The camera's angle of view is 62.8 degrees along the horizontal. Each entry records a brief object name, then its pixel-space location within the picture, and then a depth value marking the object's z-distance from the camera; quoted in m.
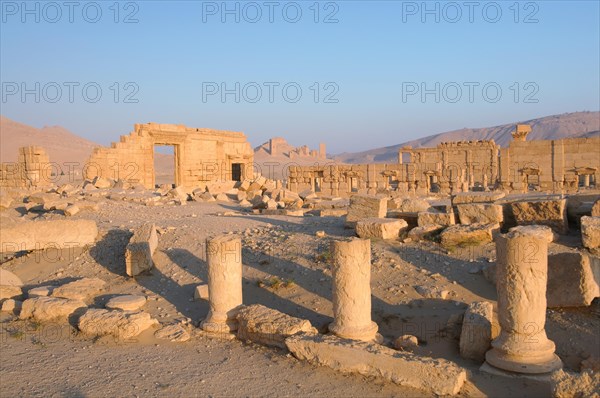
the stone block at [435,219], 9.38
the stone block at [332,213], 13.80
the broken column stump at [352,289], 6.32
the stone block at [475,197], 10.25
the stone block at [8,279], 8.45
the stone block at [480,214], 9.14
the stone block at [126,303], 7.32
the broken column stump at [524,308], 5.42
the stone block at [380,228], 9.37
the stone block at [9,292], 8.02
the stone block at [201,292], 7.93
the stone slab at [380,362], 4.89
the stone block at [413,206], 11.09
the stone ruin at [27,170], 20.80
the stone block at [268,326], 6.16
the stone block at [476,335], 5.95
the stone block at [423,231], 9.17
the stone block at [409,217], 10.14
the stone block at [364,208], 10.60
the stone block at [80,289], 7.82
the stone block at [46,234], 9.72
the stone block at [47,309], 7.13
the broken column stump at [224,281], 6.96
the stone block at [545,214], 8.77
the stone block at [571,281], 6.54
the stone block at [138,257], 8.85
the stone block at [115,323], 6.54
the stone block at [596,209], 8.37
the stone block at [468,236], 8.61
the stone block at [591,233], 7.71
